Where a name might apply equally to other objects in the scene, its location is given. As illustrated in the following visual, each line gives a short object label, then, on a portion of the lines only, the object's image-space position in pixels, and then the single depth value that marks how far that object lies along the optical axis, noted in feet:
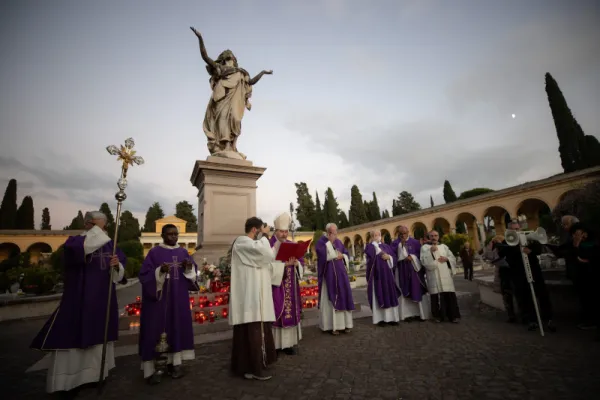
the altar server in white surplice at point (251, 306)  12.38
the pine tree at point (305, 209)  213.25
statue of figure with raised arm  30.53
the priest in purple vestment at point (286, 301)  15.49
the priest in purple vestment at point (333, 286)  19.56
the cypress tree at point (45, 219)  218.18
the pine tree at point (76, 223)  190.93
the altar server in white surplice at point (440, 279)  21.40
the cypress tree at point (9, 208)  147.95
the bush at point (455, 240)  77.21
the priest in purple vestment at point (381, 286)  21.52
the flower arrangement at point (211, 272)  22.44
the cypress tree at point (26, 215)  157.04
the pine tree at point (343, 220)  200.01
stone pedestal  25.98
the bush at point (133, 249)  104.17
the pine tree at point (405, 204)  211.41
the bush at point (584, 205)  20.94
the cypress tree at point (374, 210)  194.59
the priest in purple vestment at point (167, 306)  12.38
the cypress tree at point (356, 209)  184.93
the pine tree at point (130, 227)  156.66
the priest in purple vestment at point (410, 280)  22.68
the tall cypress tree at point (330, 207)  190.49
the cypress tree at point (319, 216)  196.03
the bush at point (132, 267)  81.10
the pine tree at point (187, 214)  225.97
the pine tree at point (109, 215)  141.38
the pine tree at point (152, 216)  218.38
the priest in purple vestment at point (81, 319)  11.38
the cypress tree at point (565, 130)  98.89
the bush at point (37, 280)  40.24
